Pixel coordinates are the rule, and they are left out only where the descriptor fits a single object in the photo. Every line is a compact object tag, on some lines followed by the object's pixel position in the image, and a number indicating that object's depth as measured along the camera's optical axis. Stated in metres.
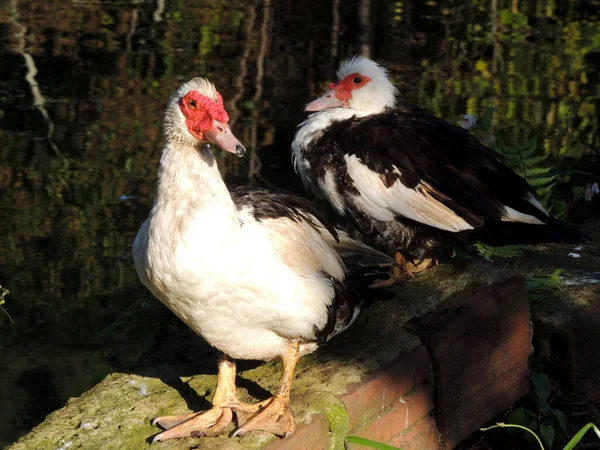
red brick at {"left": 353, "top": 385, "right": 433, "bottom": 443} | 3.53
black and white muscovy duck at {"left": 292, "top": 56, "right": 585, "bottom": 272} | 4.18
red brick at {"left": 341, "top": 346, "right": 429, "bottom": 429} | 3.46
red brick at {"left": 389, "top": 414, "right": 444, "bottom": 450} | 3.68
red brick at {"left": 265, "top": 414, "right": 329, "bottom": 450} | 3.21
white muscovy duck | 3.14
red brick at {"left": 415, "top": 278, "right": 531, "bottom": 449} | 3.77
